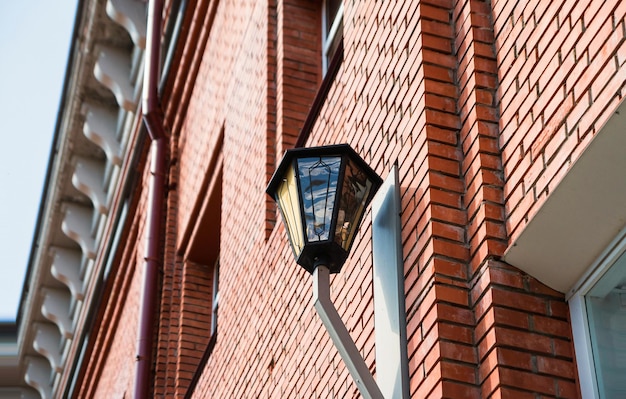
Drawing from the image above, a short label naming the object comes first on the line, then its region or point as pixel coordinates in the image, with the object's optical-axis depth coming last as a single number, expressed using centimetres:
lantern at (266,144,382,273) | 435
